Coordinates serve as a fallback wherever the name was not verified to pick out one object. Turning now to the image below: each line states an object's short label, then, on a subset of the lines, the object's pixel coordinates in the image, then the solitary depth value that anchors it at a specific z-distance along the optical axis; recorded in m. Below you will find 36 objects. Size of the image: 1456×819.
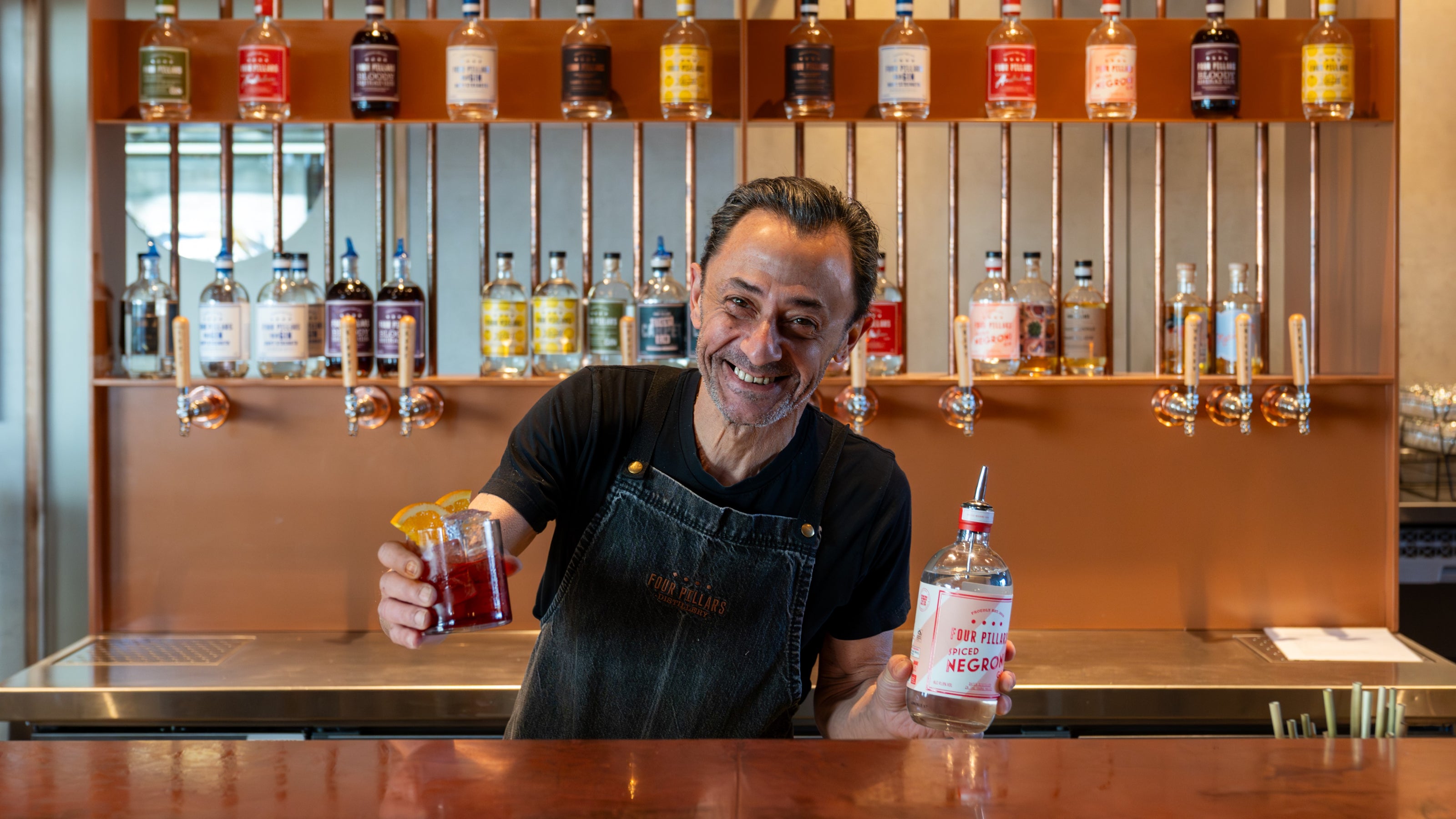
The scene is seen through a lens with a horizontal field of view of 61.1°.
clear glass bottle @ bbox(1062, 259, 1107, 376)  2.58
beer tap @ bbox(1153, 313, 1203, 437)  2.46
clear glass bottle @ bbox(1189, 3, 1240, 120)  2.48
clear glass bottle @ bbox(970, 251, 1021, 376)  2.53
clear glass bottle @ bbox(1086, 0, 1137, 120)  2.48
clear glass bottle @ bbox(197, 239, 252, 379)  2.51
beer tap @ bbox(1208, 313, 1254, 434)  2.44
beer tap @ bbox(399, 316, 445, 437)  2.42
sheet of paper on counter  2.40
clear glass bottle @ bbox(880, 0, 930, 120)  2.47
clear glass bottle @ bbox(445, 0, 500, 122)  2.46
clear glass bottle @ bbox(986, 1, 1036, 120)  2.50
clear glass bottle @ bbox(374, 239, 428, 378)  2.52
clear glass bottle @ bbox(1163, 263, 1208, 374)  2.57
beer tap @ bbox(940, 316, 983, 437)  2.44
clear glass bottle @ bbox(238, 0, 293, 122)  2.50
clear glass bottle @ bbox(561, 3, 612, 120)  2.49
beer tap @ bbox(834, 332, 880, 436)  2.44
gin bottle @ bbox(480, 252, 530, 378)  2.55
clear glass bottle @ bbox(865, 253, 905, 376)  2.54
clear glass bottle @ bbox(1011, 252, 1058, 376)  2.58
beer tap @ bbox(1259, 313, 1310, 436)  2.44
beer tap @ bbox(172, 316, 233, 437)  2.45
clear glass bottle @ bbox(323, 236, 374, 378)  2.53
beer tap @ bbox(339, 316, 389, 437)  2.44
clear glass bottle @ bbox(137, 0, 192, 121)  2.50
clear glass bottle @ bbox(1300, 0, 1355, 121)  2.47
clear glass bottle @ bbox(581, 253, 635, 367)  2.52
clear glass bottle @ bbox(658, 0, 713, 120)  2.47
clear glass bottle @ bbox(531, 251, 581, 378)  2.52
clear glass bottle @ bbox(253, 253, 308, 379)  2.50
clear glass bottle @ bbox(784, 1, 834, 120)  2.48
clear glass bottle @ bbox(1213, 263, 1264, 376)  2.55
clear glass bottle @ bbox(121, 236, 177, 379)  2.58
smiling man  1.54
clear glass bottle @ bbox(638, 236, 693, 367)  2.50
